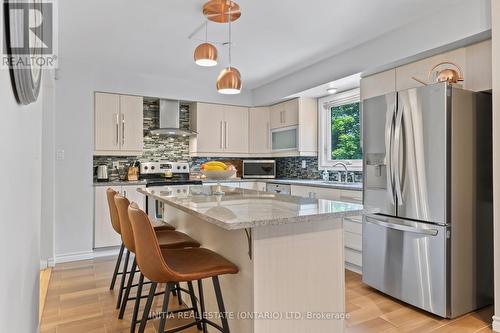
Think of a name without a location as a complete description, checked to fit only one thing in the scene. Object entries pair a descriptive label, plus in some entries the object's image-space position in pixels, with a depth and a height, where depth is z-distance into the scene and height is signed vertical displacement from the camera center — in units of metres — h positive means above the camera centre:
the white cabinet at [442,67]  2.56 +0.85
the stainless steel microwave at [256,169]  5.33 -0.04
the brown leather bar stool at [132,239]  1.99 -0.51
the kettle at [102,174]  4.29 -0.10
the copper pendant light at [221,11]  2.27 +1.10
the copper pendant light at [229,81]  2.28 +0.59
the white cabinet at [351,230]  3.34 -0.66
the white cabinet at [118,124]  4.23 +0.55
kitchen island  1.63 -0.52
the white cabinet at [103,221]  4.07 -0.68
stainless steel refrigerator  2.39 -0.25
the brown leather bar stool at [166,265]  1.54 -0.51
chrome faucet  4.13 +0.02
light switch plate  3.93 +0.13
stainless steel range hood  4.73 +0.70
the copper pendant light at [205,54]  2.22 +0.76
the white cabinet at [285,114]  4.78 +0.80
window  4.27 +0.50
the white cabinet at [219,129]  5.01 +0.59
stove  4.65 -0.09
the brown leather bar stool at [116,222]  2.61 -0.45
